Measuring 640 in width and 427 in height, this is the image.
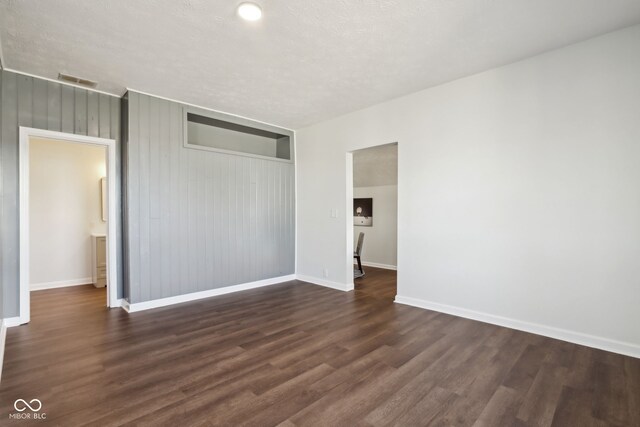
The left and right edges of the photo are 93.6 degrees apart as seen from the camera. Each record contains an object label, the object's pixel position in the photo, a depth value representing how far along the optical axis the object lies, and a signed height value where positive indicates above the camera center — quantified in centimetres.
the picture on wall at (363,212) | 744 +1
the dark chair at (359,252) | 615 -82
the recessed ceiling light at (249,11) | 229 +158
